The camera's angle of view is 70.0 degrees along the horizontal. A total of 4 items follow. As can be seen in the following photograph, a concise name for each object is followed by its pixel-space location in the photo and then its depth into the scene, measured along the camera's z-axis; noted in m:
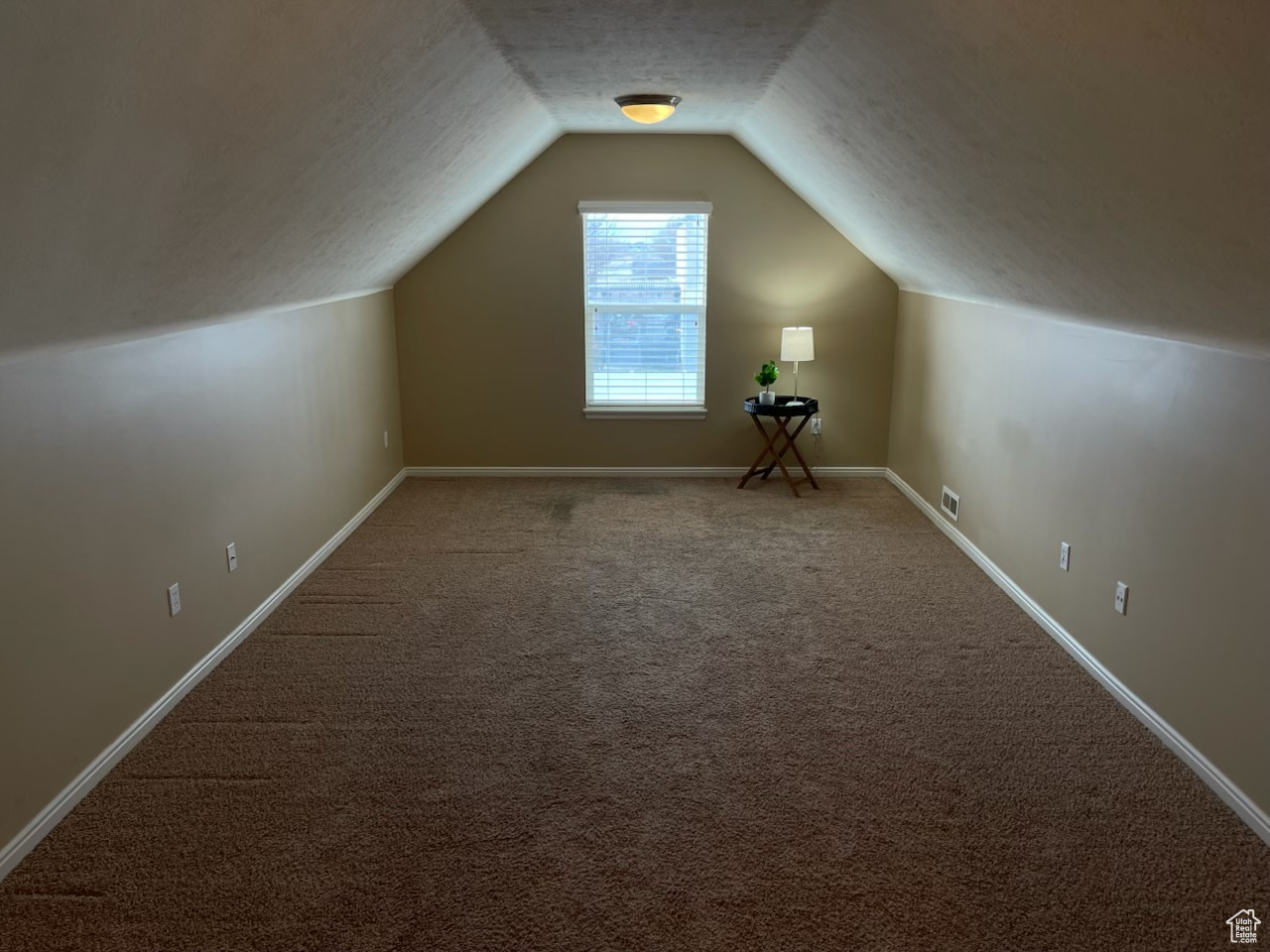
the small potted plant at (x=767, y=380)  5.86
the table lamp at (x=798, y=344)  5.84
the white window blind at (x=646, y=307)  6.01
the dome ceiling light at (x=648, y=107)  4.34
